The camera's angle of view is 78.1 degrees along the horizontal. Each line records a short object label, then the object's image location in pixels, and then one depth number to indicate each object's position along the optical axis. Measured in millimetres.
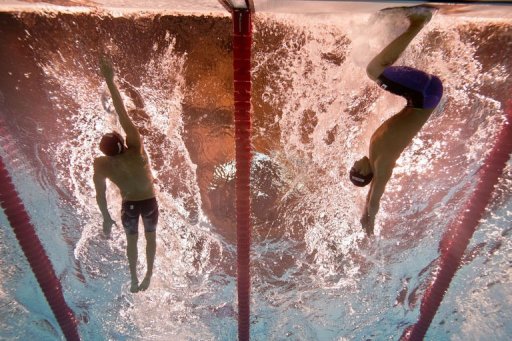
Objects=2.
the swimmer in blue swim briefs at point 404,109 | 1615
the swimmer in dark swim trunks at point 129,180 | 1952
